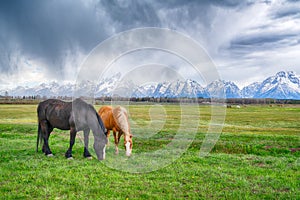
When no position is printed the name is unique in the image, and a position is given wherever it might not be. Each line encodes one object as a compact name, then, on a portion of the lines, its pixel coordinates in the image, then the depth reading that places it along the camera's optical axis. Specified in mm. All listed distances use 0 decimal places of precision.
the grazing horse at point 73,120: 11055
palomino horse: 11206
